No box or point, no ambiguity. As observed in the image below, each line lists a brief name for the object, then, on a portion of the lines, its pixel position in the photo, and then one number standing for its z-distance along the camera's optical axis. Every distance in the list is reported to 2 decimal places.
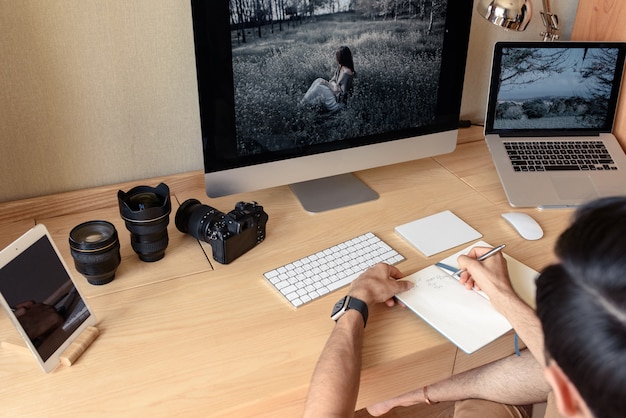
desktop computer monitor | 1.12
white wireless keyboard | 1.08
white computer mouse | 1.27
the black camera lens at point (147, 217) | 1.09
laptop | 1.44
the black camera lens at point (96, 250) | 1.04
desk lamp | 1.33
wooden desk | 0.88
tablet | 0.87
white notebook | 0.99
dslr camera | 1.15
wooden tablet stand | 0.92
